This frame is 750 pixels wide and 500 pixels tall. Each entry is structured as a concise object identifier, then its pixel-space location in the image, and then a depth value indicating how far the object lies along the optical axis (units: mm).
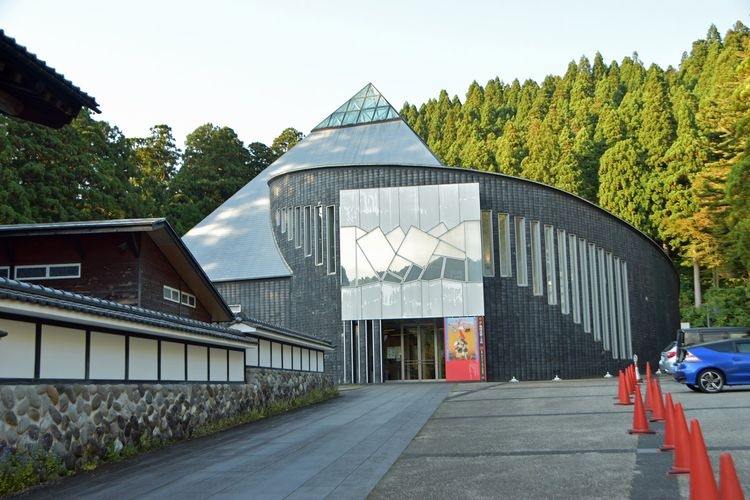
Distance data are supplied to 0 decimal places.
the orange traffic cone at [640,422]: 11414
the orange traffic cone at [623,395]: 16453
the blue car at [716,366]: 18250
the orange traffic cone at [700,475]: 5484
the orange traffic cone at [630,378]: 17683
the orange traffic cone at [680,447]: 7789
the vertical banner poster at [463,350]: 32438
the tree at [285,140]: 77688
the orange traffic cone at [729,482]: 5090
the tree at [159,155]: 68250
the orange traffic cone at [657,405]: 12602
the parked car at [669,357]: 24442
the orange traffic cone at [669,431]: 9575
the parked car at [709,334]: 23656
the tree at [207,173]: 63506
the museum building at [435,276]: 32688
